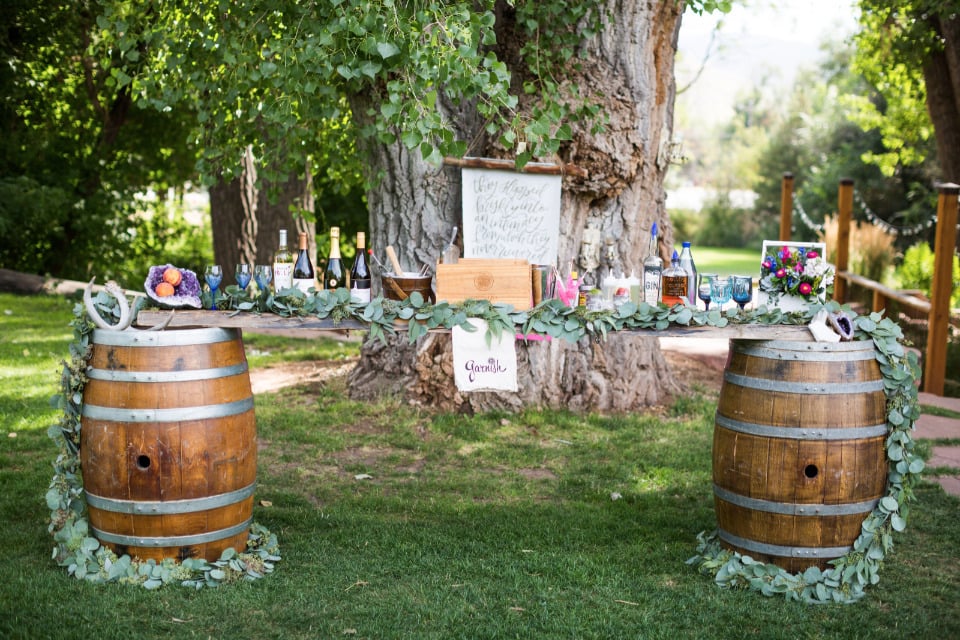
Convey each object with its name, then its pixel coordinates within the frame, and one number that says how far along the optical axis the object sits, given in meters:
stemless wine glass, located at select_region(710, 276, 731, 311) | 3.78
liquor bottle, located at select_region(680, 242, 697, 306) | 3.85
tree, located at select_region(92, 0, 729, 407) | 4.98
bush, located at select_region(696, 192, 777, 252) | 29.62
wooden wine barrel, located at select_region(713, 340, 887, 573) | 3.53
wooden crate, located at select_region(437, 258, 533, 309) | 3.74
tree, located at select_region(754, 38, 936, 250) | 20.52
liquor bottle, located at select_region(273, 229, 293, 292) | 3.83
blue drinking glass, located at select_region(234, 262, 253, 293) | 3.79
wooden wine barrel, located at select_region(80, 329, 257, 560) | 3.47
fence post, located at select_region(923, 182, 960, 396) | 7.64
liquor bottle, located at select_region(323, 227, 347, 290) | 3.97
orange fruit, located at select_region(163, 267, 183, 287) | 3.64
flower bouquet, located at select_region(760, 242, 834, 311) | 3.75
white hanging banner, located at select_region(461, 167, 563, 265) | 6.27
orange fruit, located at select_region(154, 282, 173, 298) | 3.63
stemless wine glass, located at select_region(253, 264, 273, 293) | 3.73
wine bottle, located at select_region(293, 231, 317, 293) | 4.06
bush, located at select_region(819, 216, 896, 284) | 13.13
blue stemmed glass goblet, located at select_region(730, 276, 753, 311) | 3.79
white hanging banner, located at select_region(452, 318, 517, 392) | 3.59
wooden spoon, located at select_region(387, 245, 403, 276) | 3.78
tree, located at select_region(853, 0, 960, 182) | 9.09
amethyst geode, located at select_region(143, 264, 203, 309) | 3.64
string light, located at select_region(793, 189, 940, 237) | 17.50
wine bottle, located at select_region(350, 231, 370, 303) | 3.74
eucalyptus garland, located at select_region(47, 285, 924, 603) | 3.56
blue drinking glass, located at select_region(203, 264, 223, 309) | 3.77
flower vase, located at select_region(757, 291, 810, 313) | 3.76
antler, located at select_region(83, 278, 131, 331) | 3.52
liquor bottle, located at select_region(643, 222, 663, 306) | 3.85
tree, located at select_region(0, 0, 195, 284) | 11.94
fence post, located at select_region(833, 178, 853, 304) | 10.70
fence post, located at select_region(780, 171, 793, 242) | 11.66
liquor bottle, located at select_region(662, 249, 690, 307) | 3.81
